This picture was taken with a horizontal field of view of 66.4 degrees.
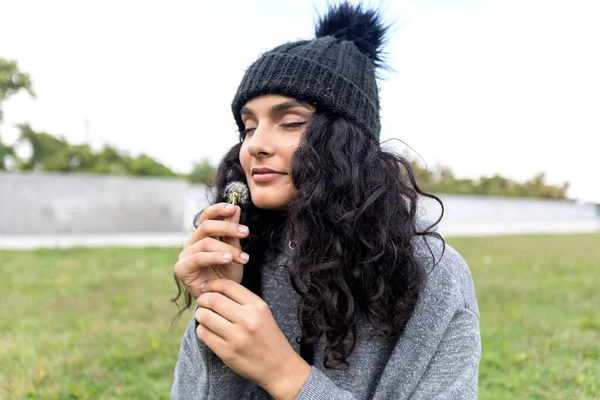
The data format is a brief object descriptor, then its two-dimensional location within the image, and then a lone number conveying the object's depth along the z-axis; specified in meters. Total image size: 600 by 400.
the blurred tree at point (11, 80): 11.01
